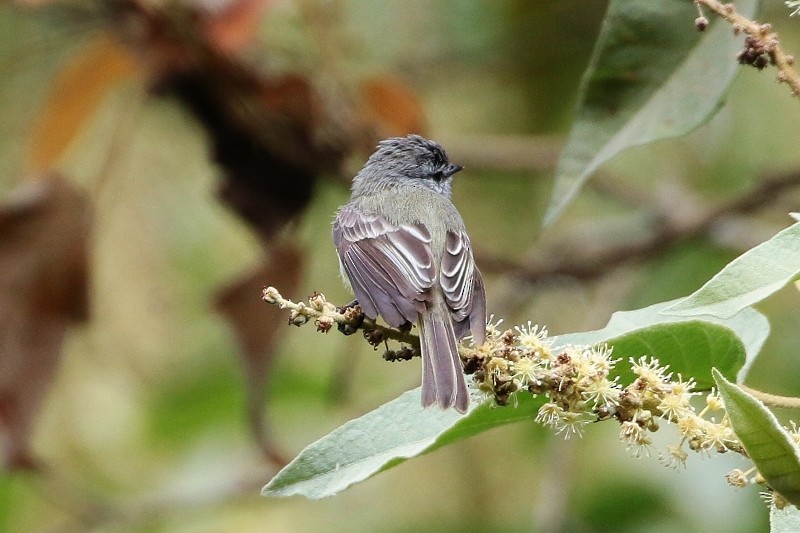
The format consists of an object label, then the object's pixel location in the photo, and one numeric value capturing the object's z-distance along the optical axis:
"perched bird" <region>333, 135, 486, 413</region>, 4.59
